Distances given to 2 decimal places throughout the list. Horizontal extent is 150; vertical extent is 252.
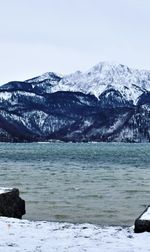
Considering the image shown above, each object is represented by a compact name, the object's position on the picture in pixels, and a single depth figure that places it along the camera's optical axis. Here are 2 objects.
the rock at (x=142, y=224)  16.44
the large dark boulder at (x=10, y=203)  22.06
